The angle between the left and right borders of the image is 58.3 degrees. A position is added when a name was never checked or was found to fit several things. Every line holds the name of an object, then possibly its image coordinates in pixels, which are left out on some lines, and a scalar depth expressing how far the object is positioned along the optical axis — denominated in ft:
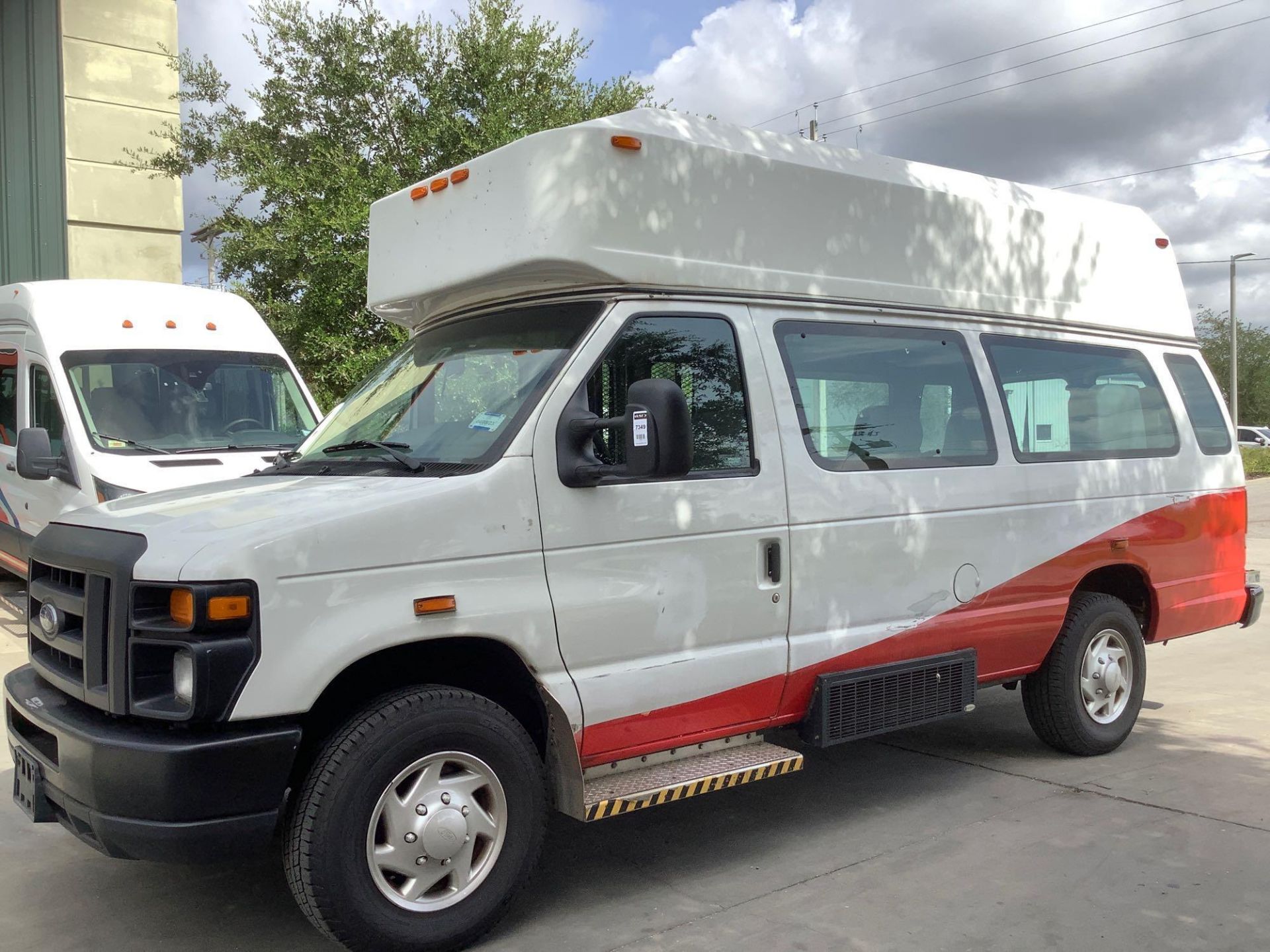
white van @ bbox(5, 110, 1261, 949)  11.46
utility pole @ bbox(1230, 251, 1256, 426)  121.63
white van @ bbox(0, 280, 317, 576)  26.84
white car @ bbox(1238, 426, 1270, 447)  125.59
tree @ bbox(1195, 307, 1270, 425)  176.96
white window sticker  13.38
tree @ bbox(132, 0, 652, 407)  37.06
